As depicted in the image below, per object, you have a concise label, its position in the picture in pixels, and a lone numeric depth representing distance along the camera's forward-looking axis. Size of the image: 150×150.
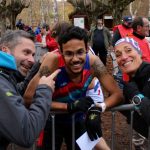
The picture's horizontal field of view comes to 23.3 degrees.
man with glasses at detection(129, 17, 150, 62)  6.08
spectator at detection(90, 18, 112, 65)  11.77
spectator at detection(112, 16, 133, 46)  7.86
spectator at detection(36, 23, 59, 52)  5.83
